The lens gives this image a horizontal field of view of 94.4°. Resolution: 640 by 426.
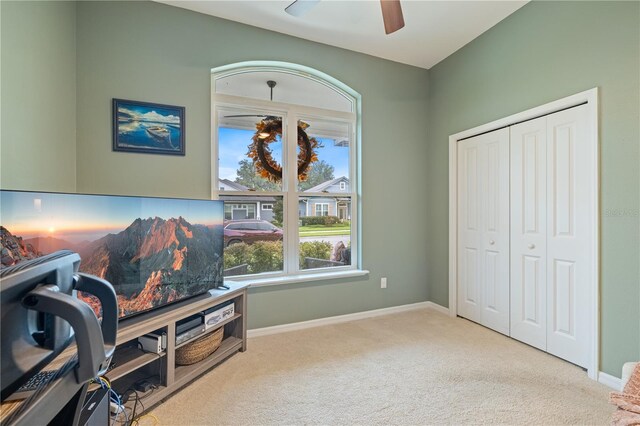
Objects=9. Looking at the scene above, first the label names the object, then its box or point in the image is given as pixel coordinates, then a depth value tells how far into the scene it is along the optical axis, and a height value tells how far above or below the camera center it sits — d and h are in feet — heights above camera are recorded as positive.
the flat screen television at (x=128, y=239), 4.17 -0.50
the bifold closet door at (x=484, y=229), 9.34 -0.63
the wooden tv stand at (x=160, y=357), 5.38 -2.82
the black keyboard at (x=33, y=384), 1.68 -1.03
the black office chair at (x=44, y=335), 1.60 -0.75
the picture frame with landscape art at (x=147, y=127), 7.82 +2.27
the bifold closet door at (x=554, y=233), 7.21 -0.59
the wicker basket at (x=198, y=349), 6.68 -3.22
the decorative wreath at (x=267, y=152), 9.89 +1.97
